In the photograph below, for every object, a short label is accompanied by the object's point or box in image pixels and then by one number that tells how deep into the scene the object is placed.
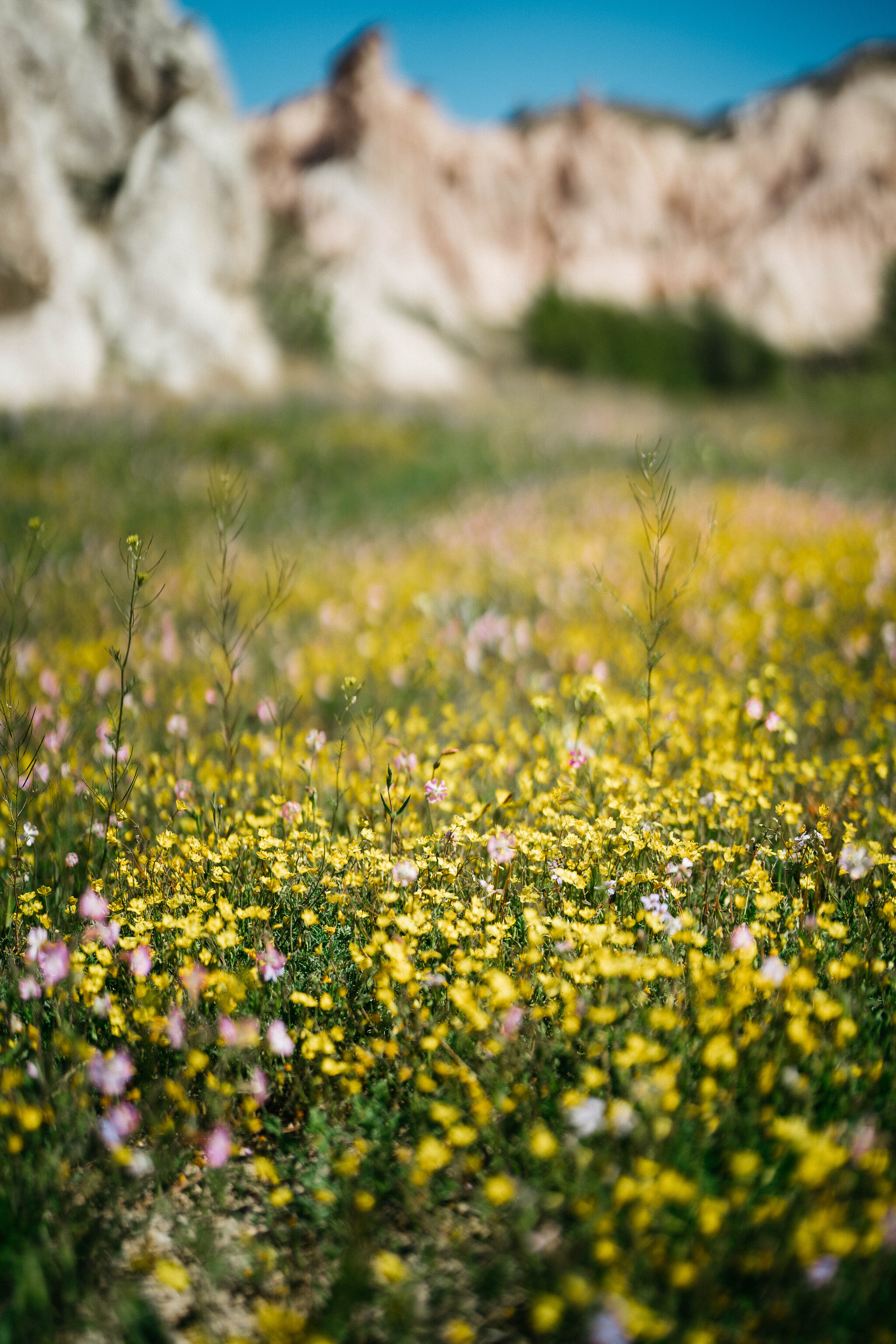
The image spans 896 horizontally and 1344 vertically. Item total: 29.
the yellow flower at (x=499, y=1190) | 1.58
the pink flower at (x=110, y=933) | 2.22
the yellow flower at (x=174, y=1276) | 1.54
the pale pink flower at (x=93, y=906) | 2.21
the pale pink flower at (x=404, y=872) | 2.35
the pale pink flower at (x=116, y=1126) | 1.74
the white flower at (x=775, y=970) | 1.99
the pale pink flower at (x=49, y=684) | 3.85
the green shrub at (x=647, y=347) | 33.75
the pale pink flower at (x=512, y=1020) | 2.02
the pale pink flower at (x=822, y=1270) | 1.45
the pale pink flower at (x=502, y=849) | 2.54
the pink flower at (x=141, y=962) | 2.14
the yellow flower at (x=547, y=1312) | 1.37
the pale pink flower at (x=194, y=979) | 2.06
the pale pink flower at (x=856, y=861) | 2.43
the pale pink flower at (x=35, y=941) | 2.12
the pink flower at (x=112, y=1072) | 1.82
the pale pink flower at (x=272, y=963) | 2.16
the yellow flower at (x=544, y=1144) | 1.63
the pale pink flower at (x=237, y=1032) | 1.88
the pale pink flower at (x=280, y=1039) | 1.92
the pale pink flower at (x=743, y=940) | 2.13
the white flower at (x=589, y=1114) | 1.65
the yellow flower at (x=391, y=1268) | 1.49
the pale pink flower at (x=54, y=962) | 2.03
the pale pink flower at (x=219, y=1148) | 1.73
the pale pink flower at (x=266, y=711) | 3.33
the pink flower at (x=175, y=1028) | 2.01
